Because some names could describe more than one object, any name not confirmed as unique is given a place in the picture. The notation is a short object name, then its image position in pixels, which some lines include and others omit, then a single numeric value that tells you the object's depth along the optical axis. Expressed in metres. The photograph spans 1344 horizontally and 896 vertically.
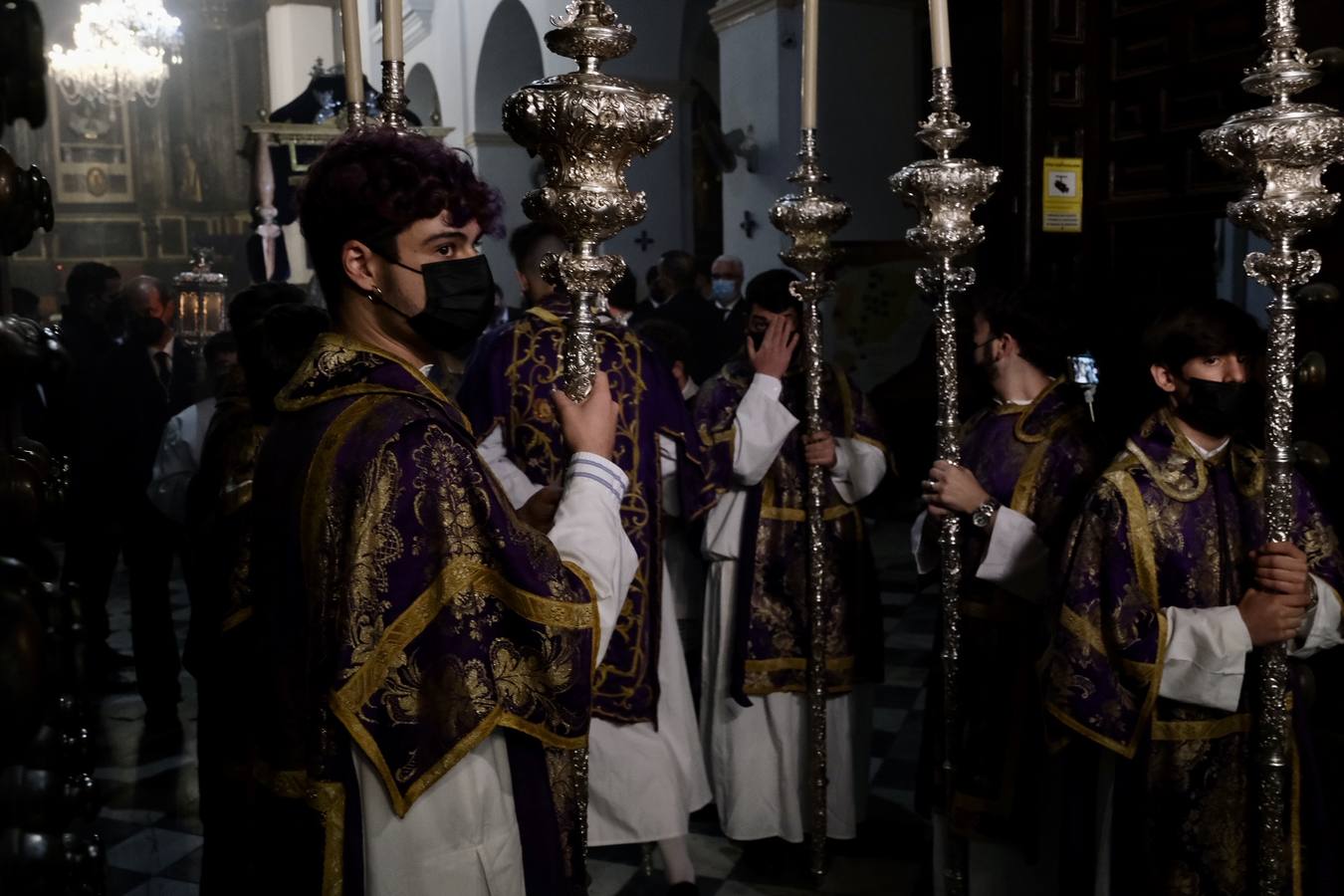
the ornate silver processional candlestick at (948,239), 2.52
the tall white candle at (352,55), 1.99
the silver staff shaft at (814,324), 3.19
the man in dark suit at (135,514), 5.22
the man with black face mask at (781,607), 3.76
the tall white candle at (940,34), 2.34
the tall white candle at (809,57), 2.81
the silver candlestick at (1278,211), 2.10
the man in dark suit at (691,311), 8.00
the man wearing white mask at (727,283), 8.62
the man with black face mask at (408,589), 1.59
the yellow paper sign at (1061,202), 4.39
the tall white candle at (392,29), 1.84
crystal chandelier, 19.22
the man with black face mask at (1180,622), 2.41
